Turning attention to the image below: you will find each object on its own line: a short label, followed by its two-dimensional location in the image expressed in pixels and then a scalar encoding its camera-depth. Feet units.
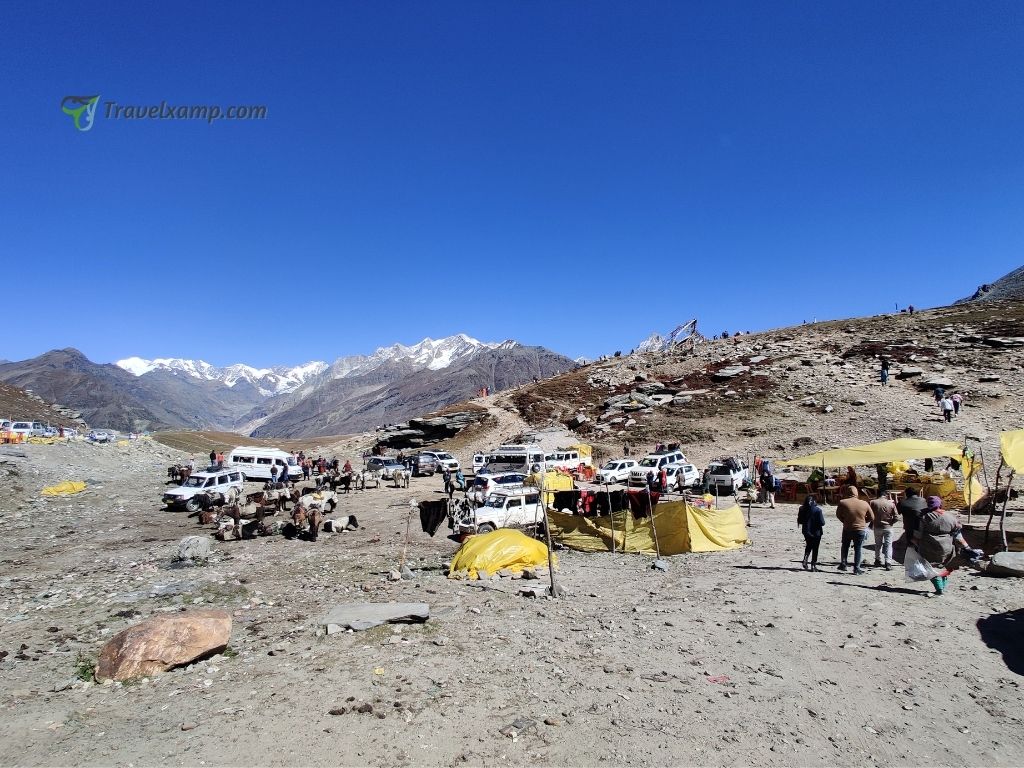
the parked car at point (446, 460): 132.67
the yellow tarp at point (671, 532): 51.11
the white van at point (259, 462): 119.55
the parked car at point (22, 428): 169.68
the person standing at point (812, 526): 40.19
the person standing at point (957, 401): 118.34
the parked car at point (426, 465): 131.23
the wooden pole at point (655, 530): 49.91
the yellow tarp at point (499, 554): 44.06
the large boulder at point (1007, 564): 35.27
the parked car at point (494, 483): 80.21
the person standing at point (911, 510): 38.47
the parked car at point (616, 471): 102.47
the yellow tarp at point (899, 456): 58.13
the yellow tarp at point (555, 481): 85.20
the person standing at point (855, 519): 38.63
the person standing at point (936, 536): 35.35
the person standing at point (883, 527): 38.96
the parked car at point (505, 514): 61.41
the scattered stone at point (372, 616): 31.53
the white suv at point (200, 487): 87.04
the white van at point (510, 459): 107.76
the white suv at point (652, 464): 98.37
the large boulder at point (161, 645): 26.05
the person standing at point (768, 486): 81.25
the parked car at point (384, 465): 121.90
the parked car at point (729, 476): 88.89
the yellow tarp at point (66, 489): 101.38
